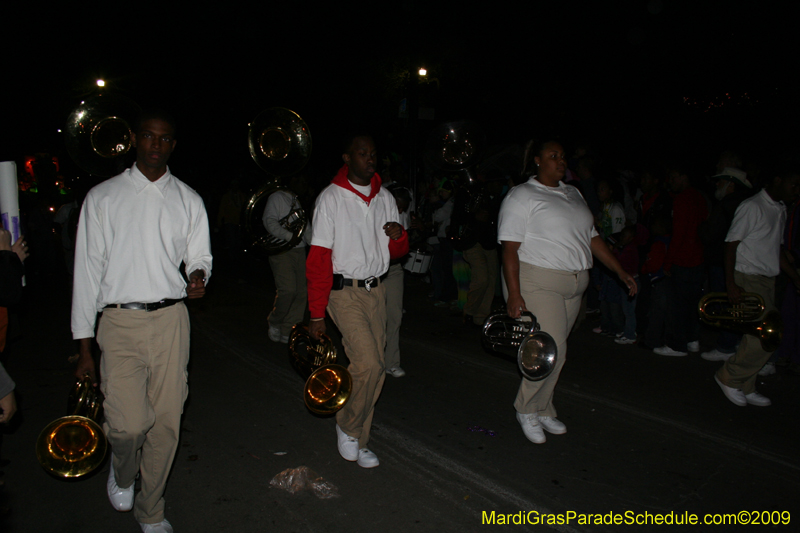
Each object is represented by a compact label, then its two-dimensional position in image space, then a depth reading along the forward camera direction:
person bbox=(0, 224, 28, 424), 2.83
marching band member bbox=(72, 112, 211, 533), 2.99
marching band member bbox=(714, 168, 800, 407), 5.07
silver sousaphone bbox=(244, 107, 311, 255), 7.78
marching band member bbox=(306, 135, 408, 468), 3.91
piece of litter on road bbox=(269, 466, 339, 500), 3.73
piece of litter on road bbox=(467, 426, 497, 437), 4.66
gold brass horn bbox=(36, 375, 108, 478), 3.22
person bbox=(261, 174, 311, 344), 7.07
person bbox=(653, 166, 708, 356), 6.52
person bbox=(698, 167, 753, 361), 6.03
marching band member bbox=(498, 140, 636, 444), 4.21
